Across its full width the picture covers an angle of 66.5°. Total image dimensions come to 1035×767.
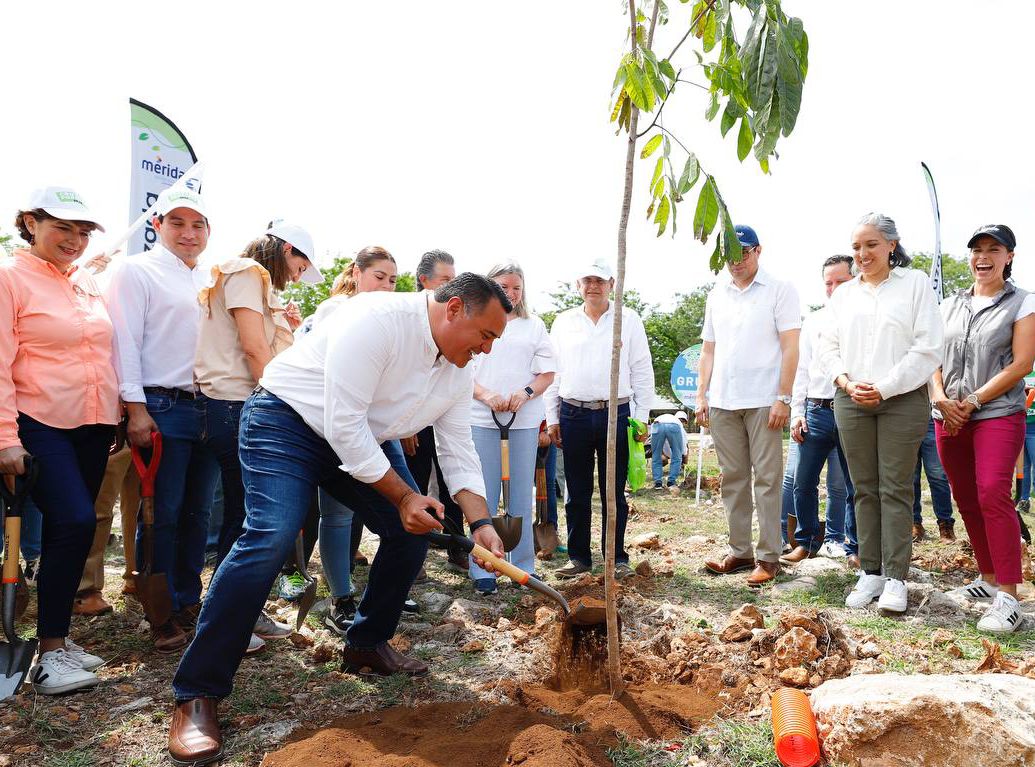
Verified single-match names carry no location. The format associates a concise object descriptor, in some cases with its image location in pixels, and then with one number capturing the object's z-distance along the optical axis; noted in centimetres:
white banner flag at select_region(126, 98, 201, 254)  727
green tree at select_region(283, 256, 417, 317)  2434
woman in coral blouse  337
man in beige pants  512
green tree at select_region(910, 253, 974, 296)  3650
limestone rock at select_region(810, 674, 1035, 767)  243
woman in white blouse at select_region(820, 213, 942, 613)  429
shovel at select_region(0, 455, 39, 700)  328
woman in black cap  420
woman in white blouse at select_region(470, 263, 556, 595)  506
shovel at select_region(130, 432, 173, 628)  374
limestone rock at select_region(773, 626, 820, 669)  342
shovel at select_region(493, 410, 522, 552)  470
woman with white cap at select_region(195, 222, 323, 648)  385
